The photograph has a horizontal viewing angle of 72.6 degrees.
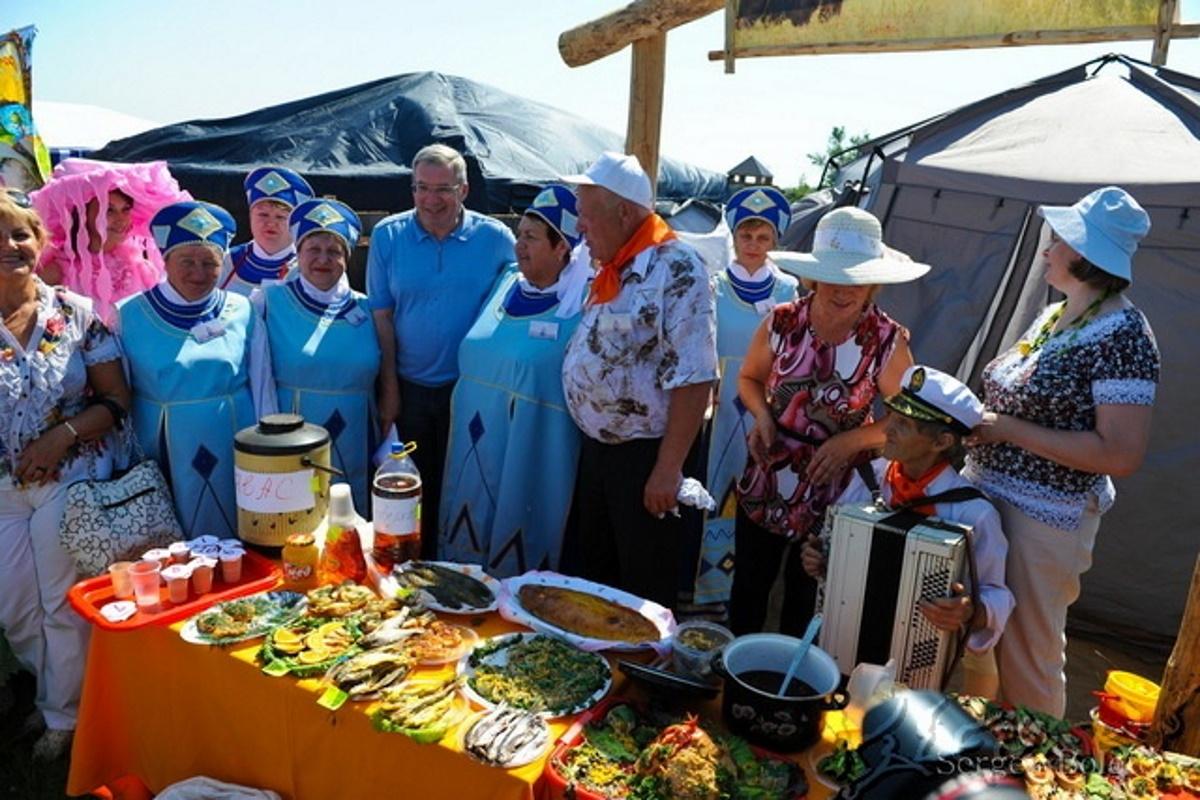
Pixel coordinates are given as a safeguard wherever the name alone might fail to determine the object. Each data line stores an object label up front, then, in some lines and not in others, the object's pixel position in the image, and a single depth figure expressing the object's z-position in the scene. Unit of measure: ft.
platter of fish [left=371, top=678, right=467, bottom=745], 5.91
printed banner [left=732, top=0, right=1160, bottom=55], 13.55
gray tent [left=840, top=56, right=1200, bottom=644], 14.55
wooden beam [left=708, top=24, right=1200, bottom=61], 13.38
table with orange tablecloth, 5.98
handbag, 9.05
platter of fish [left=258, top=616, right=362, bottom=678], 6.64
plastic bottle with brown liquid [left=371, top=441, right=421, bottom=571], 8.24
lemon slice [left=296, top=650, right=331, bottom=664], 6.70
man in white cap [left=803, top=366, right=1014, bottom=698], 7.22
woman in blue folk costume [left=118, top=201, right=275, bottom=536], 10.04
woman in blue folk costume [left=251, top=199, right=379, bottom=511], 11.30
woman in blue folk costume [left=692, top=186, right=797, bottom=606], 13.88
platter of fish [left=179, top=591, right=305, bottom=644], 7.13
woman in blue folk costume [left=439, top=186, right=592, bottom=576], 11.28
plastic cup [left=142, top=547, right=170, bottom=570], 8.05
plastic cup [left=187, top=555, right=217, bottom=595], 7.96
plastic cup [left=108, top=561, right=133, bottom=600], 7.94
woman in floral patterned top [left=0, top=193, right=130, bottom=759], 9.29
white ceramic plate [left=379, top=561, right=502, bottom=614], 7.60
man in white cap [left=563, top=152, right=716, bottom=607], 9.20
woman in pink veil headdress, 12.64
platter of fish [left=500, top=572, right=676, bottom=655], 7.16
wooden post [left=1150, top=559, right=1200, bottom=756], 6.44
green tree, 126.39
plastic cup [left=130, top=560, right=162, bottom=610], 7.71
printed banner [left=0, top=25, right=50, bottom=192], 19.08
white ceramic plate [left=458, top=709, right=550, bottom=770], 5.57
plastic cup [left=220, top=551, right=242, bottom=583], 8.28
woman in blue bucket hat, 7.68
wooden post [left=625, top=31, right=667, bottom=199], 16.49
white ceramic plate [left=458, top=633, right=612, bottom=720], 6.14
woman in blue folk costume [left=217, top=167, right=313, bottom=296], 14.34
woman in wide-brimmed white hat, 9.21
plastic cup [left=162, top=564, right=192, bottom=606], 7.79
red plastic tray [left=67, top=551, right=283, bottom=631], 7.55
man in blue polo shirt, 12.72
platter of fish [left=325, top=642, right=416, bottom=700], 6.35
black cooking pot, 5.72
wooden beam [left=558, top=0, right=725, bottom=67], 15.57
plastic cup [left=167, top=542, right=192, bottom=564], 8.23
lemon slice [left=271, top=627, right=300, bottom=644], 7.00
